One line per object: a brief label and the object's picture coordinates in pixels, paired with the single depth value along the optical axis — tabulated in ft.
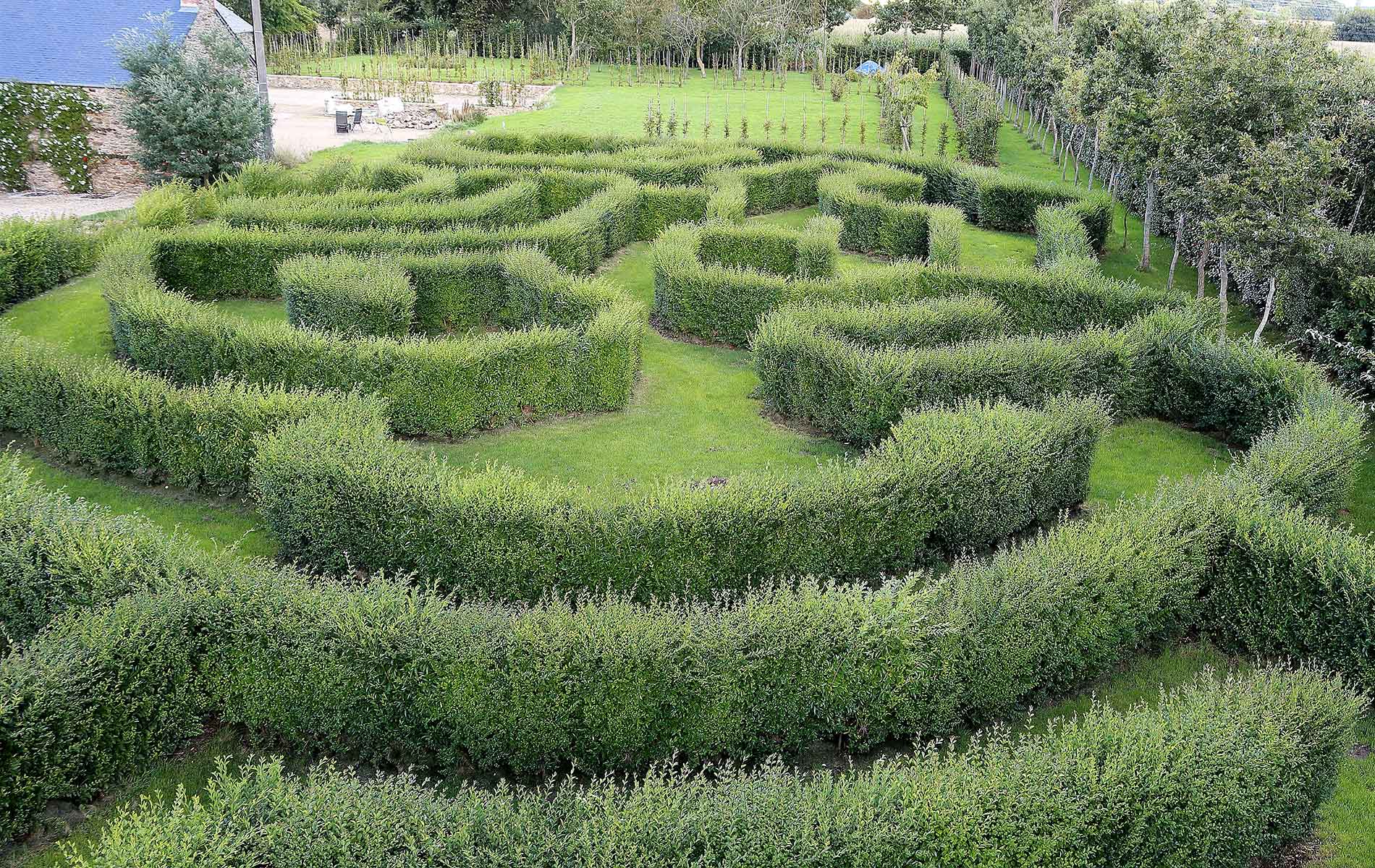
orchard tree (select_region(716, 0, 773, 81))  241.96
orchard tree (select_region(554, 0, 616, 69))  235.81
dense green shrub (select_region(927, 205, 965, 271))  84.53
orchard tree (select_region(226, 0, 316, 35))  230.07
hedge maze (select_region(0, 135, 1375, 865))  28.86
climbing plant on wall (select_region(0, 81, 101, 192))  107.45
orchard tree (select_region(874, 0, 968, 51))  250.37
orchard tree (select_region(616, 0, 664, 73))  230.89
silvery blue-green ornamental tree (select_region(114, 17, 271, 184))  103.60
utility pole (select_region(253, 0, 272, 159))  104.22
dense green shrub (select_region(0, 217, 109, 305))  78.12
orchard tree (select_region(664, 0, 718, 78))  239.30
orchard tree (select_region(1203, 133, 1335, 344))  65.31
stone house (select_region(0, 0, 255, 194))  110.01
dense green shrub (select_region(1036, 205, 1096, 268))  85.30
